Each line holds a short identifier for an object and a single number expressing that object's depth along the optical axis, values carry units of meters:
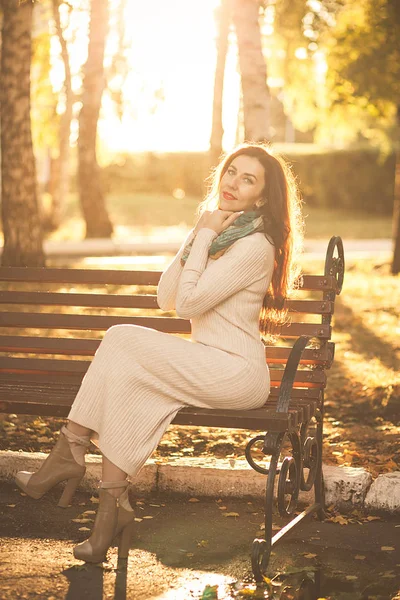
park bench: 4.27
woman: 4.19
